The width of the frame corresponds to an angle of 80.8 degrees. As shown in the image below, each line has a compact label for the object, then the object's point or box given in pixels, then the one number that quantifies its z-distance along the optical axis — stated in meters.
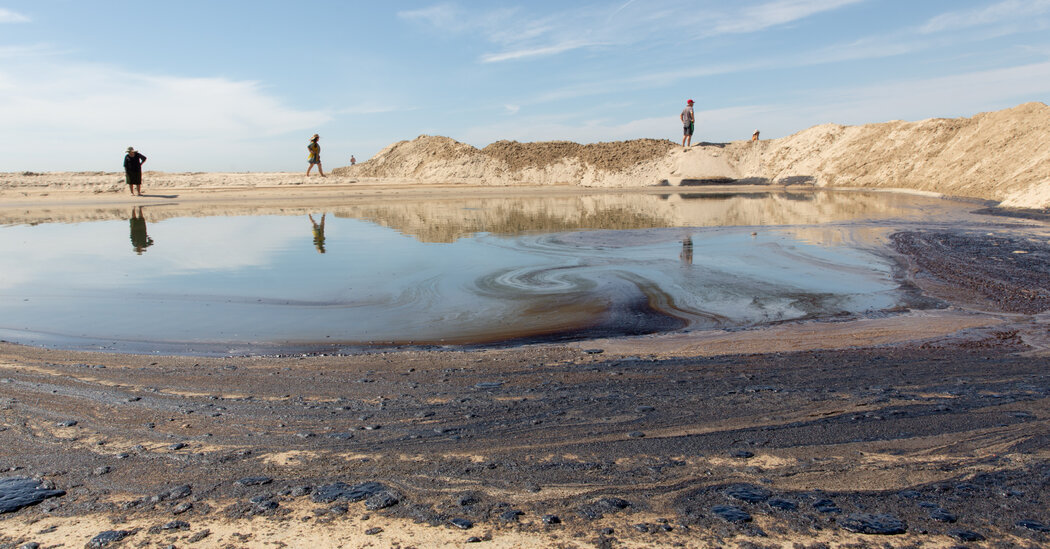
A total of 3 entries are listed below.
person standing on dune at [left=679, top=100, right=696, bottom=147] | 31.19
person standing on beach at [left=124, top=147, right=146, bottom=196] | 21.41
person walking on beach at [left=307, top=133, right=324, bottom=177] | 29.20
